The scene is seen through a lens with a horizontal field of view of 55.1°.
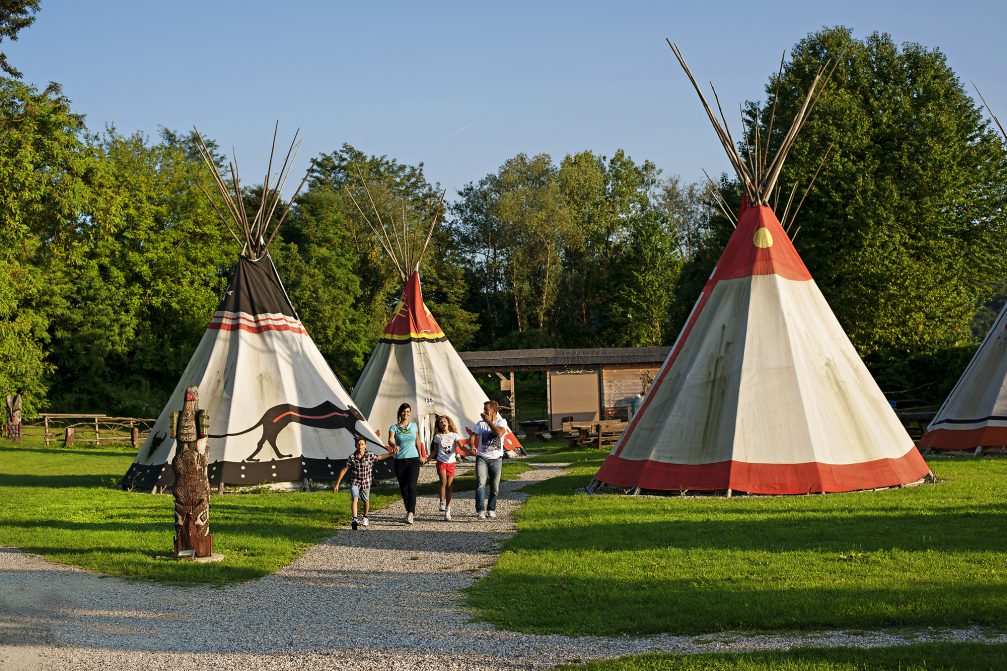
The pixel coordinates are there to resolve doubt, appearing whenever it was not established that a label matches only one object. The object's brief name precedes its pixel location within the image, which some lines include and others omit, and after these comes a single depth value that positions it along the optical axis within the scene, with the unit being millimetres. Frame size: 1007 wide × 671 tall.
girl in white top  13367
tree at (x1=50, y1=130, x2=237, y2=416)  41719
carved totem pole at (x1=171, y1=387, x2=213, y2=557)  10320
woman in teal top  13102
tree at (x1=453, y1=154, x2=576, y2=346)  53500
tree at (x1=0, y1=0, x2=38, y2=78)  23547
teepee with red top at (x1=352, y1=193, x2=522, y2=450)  23969
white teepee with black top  17406
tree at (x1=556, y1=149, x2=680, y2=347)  51156
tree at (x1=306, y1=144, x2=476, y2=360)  51969
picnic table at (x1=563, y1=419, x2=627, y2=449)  25891
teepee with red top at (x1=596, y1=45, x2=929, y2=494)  13953
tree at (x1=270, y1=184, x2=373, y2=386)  46031
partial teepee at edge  18781
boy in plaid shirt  12922
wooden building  32219
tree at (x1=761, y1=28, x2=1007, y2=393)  32656
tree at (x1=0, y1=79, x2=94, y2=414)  29039
